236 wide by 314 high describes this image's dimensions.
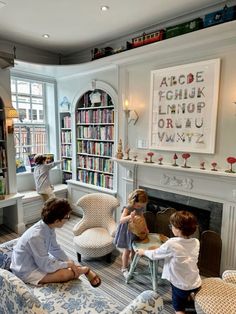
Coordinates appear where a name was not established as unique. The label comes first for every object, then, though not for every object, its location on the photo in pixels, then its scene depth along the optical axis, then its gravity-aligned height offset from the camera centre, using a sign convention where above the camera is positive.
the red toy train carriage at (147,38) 2.73 +1.15
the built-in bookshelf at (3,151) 3.52 -0.34
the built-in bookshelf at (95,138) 3.78 -0.15
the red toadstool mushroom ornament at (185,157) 2.64 -0.30
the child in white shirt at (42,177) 3.83 -0.80
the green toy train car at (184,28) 2.45 +1.15
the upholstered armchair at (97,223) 2.70 -1.20
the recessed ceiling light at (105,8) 2.50 +1.37
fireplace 2.53 -0.91
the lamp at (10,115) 3.42 +0.22
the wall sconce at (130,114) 3.17 +0.23
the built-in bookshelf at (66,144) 4.48 -0.29
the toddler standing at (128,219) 2.36 -0.92
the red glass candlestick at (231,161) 2.30 -0.30
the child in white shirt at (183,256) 1.77 -0.99
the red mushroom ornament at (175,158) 2.76 -0.34
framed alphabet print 2.47 +0.28
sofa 1.25 -1.18
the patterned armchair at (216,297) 1.58 -1.22
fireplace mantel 2.38 -0.65
